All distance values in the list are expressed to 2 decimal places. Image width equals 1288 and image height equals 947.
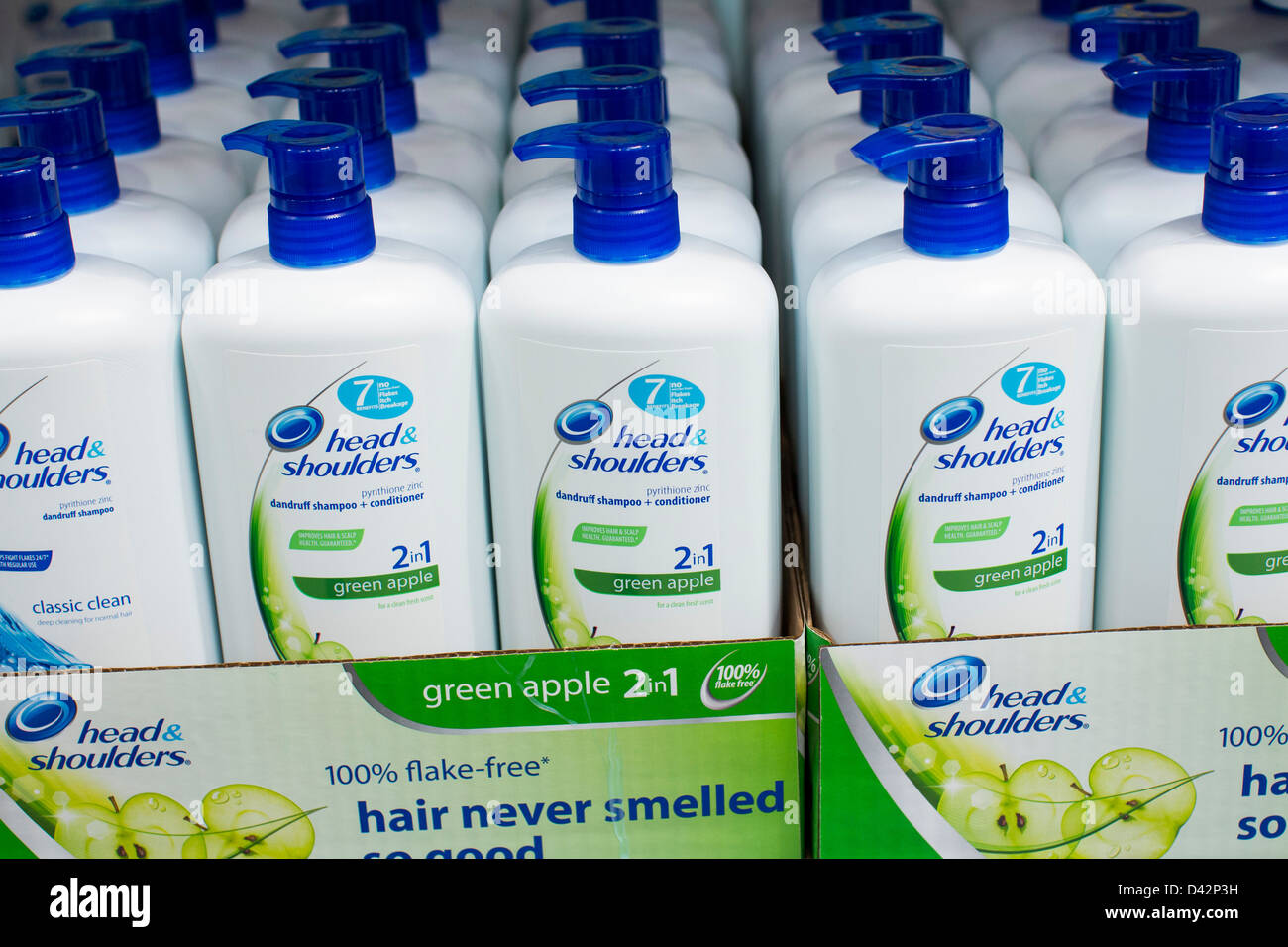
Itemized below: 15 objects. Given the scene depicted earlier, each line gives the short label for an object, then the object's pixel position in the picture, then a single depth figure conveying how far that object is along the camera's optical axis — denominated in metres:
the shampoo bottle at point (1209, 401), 0.79
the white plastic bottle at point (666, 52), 1.27
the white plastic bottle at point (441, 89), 1.19
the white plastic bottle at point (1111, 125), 1.02
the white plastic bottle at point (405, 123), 1.06
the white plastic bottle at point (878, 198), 0.94
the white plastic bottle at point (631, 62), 1.09
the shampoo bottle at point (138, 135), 1.05
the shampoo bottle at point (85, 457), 0.80
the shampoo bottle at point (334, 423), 0.81
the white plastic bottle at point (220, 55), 1.29
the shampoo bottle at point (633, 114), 0.94
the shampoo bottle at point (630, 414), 0.81
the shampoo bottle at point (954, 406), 0.79
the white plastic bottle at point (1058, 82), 1.13
